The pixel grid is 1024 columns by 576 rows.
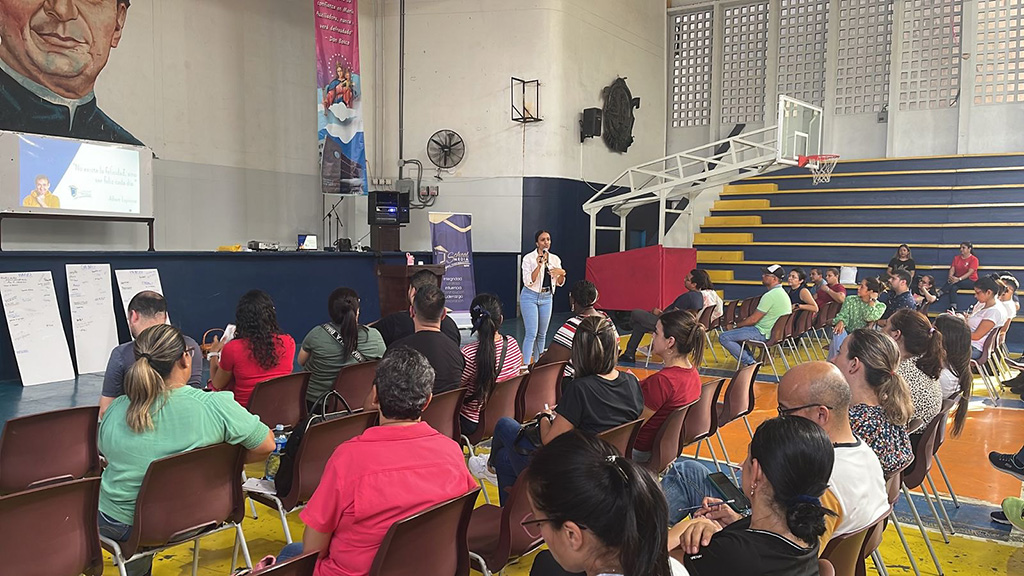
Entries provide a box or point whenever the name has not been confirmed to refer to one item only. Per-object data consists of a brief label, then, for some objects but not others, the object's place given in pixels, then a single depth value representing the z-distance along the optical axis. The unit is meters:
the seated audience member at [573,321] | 5.36
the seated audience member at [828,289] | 9.75
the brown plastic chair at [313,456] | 3.04
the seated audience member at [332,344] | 4.46
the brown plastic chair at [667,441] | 3.53
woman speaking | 7.98
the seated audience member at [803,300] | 8.58
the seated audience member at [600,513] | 1.45
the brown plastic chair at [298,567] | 1.64
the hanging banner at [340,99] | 11.14
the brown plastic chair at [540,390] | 4.37
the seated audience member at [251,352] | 4.13
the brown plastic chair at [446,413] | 3.57
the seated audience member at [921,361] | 3.81
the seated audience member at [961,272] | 11.38
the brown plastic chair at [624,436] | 2.95
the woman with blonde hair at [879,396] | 2.88
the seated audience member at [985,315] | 7.10
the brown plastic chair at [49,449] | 3.00
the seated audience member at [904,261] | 11.24
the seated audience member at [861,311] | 7.71
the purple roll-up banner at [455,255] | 11.34
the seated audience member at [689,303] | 8.52
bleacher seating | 12.40
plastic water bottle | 3.43
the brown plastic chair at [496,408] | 4.10
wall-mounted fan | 13.25
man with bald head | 2.24
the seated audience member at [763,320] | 8.12
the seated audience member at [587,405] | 3.25
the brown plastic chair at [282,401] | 3.81
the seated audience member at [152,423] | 2.60
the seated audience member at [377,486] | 2.05
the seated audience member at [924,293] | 9.77
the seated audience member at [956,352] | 4.21
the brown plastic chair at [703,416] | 4.04
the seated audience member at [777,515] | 1.77
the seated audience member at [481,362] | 4.20
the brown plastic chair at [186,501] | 2.54
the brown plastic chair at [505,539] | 2.53
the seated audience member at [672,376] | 3.71
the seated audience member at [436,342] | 4.02
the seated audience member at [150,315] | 4.00
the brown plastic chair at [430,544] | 1.98
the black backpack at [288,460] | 3.07
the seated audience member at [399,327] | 5.19
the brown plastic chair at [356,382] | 4.21
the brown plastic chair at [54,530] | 2.13
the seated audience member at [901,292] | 8.17
